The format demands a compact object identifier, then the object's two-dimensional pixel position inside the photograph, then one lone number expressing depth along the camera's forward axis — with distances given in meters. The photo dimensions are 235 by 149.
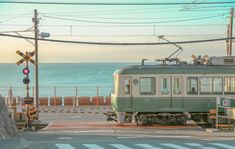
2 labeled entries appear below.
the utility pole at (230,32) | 42.44
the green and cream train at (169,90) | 27.33
